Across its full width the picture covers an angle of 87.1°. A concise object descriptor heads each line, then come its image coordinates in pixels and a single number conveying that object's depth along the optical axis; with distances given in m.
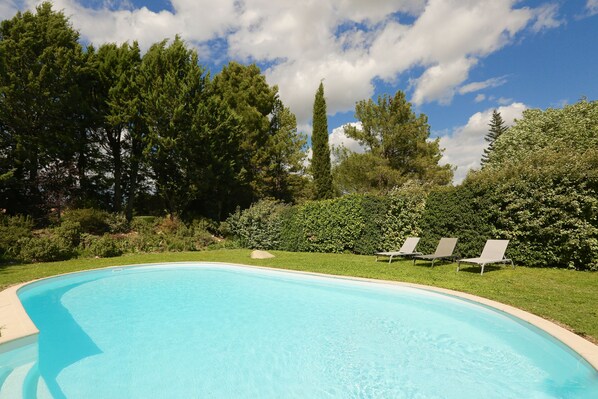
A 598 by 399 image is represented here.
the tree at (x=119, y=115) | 20.59
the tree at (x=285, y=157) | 29.14
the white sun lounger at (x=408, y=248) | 11.70
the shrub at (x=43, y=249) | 13.07
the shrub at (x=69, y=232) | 14.94
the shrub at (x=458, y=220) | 11.02
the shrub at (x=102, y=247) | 15.09
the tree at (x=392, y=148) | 23.67
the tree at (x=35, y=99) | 17.75
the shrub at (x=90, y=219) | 16.70
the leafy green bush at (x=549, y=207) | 8.96
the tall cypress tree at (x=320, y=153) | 26.91
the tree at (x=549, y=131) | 22.59
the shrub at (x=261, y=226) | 19.00
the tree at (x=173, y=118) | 20.53
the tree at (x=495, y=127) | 51.91
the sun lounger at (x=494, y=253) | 9.32
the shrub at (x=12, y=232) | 13.20
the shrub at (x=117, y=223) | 18.52
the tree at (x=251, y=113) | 27.14
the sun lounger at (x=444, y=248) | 10.68
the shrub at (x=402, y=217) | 13.12
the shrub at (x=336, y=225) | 14.49
